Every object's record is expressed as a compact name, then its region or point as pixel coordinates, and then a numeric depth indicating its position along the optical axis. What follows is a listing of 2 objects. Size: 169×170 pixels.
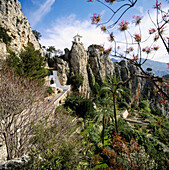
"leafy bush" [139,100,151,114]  33.04
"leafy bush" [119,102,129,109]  32.00
